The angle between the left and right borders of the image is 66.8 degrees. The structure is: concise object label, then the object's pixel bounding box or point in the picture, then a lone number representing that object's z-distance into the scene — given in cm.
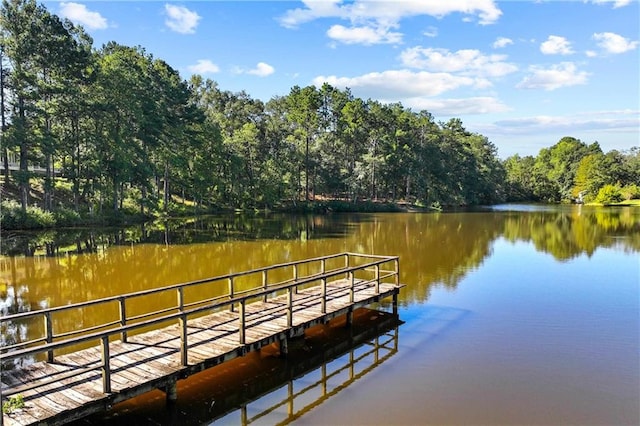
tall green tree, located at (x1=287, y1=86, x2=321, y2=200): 6238
